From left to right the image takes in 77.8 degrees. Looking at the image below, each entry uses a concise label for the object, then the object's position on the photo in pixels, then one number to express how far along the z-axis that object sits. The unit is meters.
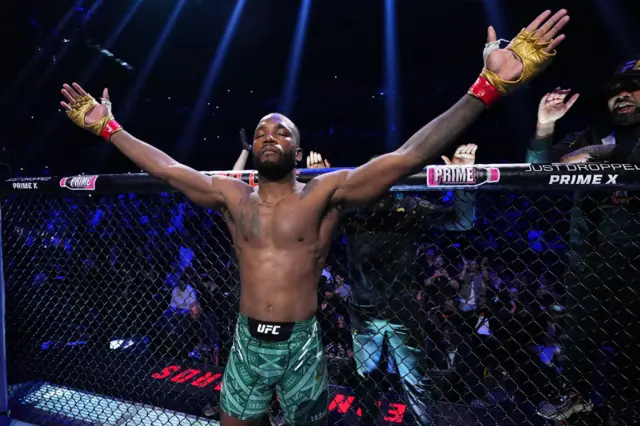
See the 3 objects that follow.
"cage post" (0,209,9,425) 2.22
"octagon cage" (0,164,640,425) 1.67
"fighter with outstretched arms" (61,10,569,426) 1.44
